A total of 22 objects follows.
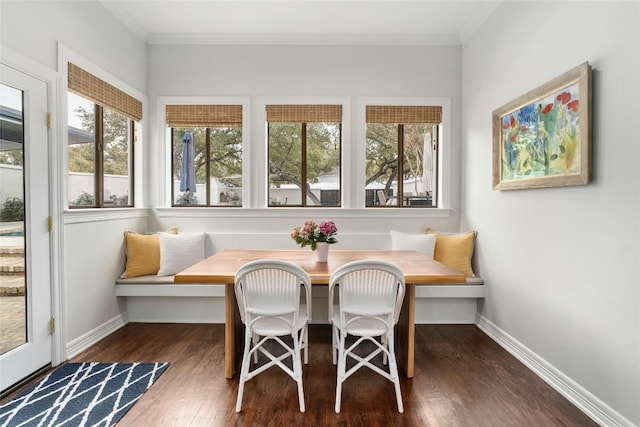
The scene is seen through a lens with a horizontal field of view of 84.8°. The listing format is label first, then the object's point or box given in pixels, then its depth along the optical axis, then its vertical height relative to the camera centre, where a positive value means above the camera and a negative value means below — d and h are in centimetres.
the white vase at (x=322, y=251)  267 -32
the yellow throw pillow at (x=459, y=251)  344 -42
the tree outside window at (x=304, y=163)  396 +53
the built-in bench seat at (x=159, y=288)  333 -75
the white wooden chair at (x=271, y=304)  205 -56
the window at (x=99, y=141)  288 +65
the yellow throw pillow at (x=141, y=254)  341 -43
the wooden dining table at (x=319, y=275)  219 -41
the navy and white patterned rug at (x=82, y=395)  194 -114
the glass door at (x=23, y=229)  217 -12
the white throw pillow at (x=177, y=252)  348 -42
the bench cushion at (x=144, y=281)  332 -67
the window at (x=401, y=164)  396 +51
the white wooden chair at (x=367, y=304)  204 -57
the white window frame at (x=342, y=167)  383 +53
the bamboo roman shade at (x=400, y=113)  384 +106
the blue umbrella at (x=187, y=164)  392 +52
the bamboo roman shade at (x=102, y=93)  274 +104
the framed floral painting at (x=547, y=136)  206 +51
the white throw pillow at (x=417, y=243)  355 -35
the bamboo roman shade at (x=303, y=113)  383 +106
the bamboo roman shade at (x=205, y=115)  384 +105
